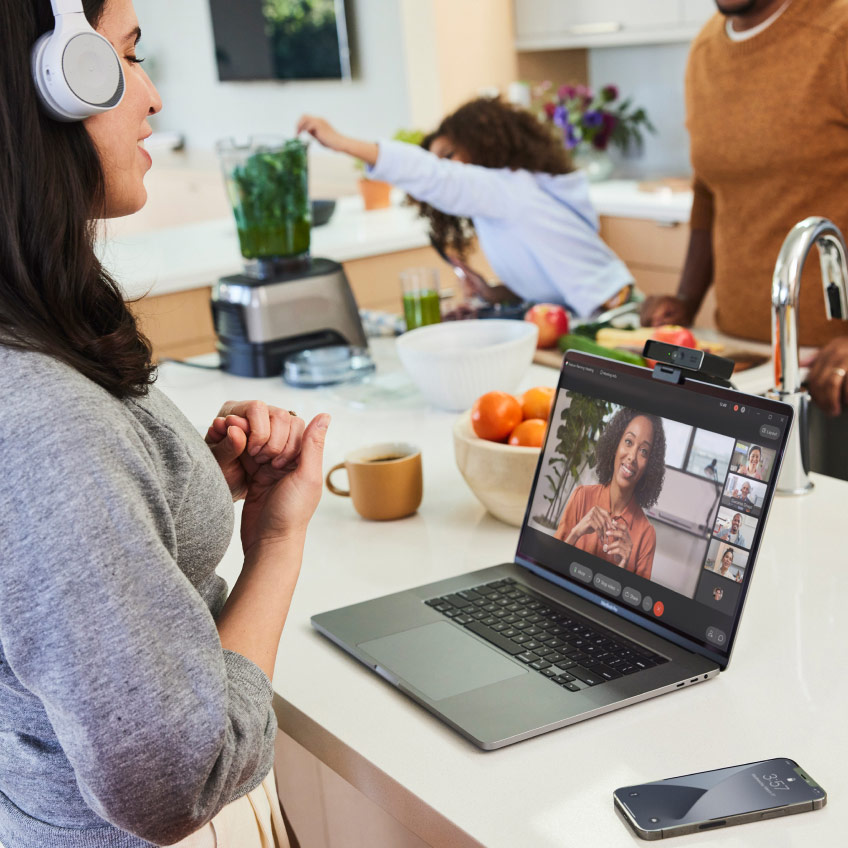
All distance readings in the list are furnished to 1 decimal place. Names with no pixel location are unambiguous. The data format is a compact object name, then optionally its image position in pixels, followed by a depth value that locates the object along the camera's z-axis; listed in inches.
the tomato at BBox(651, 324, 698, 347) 70.9
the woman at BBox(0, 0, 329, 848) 24.5
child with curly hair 97.6
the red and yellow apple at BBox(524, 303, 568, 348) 82.4
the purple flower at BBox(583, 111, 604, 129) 166.6
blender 79.7
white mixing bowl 65.6
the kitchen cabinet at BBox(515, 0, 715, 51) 150.1
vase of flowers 165.6
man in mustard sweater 77.7
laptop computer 35.4
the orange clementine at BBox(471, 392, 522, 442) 51.0
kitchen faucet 49.6
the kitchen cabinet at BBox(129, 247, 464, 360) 112.5
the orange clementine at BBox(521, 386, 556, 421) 52.0
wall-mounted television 195.5
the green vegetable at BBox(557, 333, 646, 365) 63.9
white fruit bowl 48.7
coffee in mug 51.8
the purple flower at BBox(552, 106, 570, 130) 163.3
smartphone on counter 28.9
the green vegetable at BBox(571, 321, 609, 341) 81.9
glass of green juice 81.4
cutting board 73.7
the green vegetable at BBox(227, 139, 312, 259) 80.4
